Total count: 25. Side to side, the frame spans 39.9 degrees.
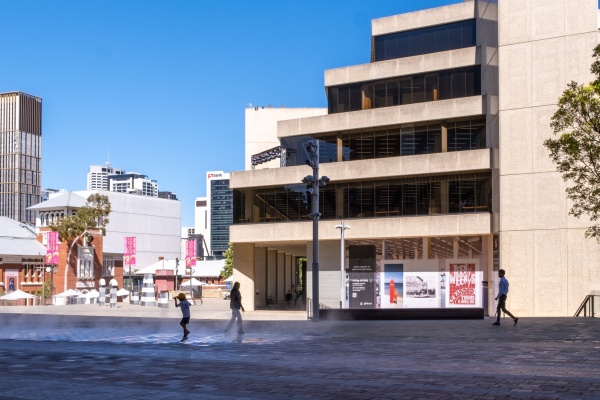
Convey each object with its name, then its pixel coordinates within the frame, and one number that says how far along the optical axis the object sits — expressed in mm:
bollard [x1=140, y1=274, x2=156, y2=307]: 64062
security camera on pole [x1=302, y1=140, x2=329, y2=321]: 33344
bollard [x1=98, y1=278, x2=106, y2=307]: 68812
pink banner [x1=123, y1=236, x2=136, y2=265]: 92688
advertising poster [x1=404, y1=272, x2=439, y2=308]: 48312
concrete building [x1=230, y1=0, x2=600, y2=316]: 40875
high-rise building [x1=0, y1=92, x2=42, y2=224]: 198200
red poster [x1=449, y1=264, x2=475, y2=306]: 47062
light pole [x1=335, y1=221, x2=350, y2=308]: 48750
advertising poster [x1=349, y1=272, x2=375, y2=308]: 50156
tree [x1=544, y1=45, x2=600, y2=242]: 26109
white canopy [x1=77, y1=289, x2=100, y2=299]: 75625
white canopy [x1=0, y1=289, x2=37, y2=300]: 69312
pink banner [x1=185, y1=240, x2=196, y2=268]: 80038
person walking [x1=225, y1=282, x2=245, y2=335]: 26500
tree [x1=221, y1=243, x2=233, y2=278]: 113838
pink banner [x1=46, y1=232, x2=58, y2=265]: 86312
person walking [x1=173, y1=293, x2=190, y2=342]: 24609
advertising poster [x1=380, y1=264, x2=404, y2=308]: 49312
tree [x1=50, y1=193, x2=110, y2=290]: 92625
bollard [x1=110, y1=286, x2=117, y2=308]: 61291
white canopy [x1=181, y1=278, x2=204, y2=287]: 74225
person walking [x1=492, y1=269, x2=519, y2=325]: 28672
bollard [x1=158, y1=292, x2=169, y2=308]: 58312
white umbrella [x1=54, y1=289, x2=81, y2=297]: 75375
